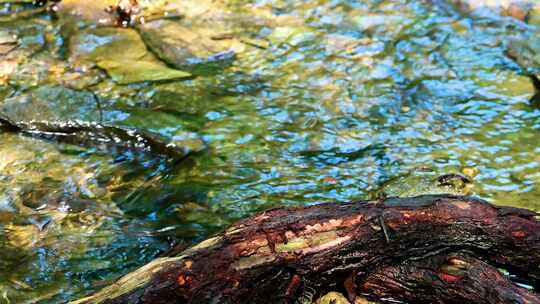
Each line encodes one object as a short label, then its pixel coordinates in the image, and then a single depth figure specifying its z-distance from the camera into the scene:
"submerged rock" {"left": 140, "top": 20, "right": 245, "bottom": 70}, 5.23
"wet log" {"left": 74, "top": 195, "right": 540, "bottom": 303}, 2.26
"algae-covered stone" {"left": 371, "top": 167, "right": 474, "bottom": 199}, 3.59
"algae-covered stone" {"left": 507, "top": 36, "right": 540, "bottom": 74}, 5.05
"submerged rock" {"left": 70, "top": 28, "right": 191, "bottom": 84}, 4.95
